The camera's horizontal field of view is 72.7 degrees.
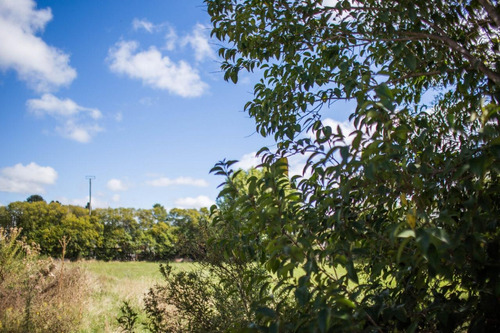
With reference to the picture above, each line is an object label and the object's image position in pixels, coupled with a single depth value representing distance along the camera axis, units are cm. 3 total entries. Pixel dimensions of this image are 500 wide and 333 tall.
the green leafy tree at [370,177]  118
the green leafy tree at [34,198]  5794
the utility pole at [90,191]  4186
